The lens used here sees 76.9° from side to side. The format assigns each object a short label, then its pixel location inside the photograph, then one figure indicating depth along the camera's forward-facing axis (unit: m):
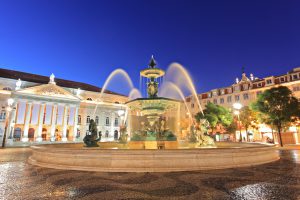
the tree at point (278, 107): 30.03
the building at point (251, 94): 41.66
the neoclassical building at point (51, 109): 46.09
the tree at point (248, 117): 40.12
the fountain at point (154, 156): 8.02
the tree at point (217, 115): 40.25
